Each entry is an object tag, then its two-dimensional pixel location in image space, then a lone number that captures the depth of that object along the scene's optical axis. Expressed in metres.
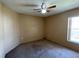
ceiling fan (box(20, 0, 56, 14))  1.70
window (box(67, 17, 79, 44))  2.59
